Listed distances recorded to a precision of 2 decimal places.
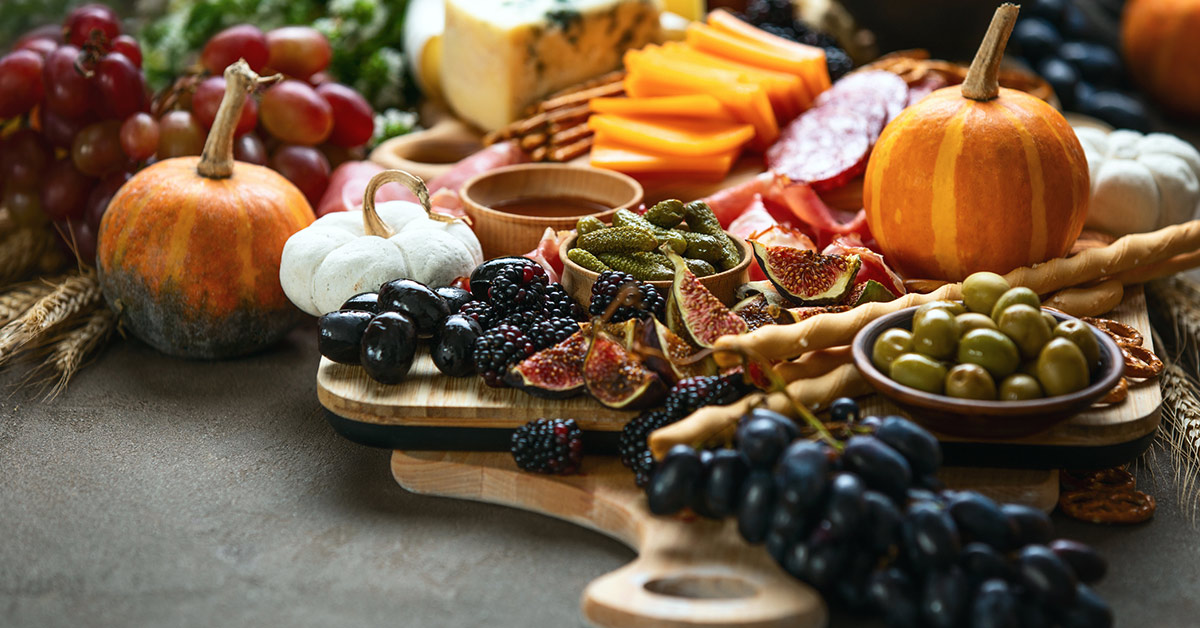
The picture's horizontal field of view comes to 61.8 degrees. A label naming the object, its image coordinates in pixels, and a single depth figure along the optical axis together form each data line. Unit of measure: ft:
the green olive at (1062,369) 5.52
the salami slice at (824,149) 9.42
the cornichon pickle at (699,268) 7.04
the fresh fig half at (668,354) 6.29
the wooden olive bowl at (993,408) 5.42
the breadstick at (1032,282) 6.21
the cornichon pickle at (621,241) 7.20
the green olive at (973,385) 5.55
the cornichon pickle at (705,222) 7.53
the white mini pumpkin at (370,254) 7.44
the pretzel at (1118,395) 6.16
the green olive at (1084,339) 5.75
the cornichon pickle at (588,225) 7.50
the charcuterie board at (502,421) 5.96
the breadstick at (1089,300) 7.45
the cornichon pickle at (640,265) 7.10
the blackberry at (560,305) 6.96
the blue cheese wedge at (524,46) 11.14
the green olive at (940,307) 6.06
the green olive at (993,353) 5.65
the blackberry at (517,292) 6.91
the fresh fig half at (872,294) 7.22
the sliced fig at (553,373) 6.21
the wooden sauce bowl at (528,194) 8.30
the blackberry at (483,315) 6.88
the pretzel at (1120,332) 7.01
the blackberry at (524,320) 6.79
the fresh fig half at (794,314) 6.93
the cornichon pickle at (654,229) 7.16
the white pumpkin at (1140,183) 8.95
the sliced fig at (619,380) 6.10
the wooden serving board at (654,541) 4.85
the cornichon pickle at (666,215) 7.55
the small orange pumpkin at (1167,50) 14.57
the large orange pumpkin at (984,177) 7.38
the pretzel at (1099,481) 6.23
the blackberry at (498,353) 6.34
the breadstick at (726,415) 5.58
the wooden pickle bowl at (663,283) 7.00
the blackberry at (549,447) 5.96
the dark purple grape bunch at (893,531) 4.60
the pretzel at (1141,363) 6.49
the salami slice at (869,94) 10.22
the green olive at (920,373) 5.63
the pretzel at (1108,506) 5.97
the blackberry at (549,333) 6.59
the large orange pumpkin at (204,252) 7.82
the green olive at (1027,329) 5.74
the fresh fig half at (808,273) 7.16
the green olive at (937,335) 5.79
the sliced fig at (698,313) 6.42
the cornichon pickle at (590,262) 7.13
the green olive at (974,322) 5.86
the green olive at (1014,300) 5.96
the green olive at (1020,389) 5.52
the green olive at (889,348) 5.88
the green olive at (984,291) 6.14
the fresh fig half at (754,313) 6.88
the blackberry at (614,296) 6.71
